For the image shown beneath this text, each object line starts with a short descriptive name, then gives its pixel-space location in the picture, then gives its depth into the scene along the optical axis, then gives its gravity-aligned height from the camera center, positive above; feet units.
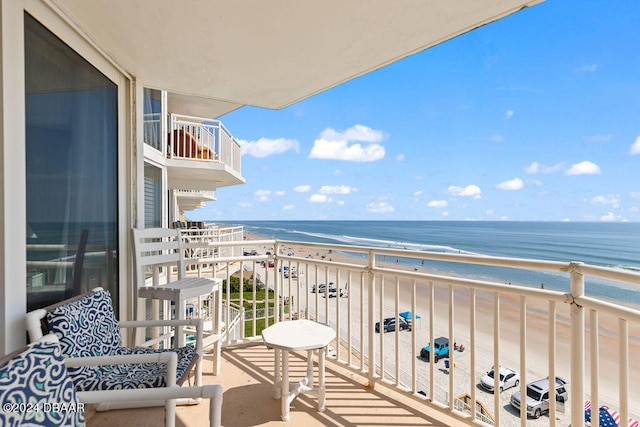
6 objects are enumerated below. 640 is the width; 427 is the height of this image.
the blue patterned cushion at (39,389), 2.64 -1.54
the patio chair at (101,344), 4.31 -1.97
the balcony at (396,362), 4.34 -2.91
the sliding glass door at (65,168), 4.67 +0.82
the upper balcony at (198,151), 19.72 +4.21
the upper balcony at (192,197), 35.68 +2.05
